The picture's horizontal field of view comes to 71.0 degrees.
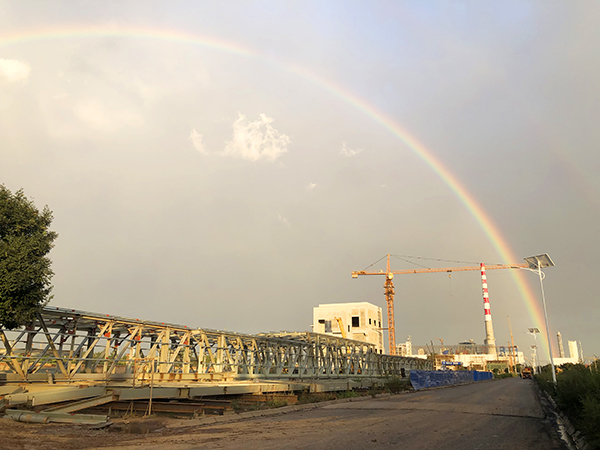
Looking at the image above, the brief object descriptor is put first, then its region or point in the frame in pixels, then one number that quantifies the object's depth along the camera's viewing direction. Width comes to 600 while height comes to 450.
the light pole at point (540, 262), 36.56
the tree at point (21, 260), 18.84
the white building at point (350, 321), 101.81
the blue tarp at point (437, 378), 44.59
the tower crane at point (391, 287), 133.93
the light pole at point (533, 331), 95.25
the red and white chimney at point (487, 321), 133.88
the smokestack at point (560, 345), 163.68
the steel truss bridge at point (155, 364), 17.17
